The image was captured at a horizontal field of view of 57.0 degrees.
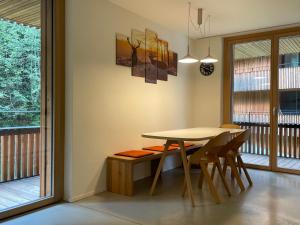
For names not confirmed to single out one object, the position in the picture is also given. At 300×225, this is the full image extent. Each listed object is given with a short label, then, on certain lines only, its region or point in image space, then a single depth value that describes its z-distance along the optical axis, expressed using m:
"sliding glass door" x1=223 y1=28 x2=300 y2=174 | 4.70
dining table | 3.12
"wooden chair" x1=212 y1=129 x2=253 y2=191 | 3.63
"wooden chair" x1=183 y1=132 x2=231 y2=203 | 3.19
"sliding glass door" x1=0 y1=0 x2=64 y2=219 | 2.75
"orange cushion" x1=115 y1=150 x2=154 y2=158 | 3.55
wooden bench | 3.39
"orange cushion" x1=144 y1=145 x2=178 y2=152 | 4.03
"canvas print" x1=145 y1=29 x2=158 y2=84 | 4.30
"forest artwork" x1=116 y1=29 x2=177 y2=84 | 3.88
